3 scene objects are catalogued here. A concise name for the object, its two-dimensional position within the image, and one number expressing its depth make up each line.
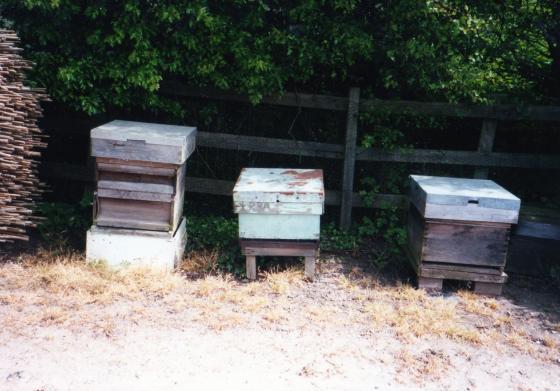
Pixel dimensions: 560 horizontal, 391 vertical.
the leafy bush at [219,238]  5.77
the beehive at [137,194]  5.12
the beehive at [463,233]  5.08
